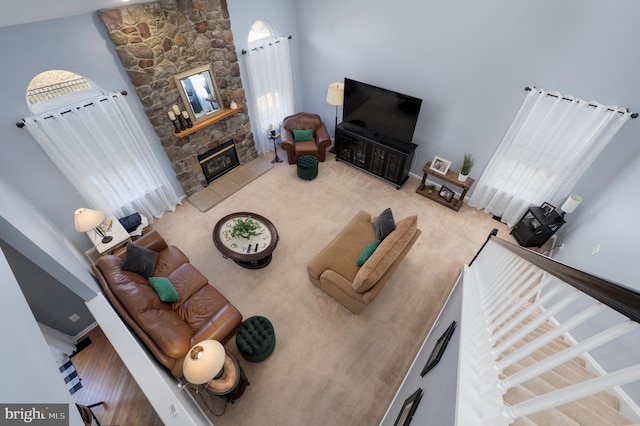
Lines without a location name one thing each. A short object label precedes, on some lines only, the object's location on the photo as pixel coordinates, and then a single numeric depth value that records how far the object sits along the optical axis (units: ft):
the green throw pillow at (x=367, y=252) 11.76
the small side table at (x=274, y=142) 19.50
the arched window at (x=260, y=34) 16.84
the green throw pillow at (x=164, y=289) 10.55
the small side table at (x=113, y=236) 12.64
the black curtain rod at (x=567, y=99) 10.27
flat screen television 15.15
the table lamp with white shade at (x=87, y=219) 11.18
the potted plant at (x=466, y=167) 14.96
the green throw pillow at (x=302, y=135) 19.31
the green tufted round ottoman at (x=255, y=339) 10.04
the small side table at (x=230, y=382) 8.75
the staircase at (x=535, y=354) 2.56
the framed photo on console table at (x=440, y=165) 15.98
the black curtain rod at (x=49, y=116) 10.13
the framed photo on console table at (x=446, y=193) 16.48
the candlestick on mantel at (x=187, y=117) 14.81
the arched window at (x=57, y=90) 10.75
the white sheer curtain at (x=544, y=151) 11.27
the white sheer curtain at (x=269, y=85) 17.22
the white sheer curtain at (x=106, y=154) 11.25
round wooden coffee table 12.58
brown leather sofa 9.02
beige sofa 10.30
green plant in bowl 13.15
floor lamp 17.53
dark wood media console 16.69
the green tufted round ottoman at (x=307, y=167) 17.80
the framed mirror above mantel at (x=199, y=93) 14.34
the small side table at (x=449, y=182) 15.58
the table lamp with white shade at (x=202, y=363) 7.46
